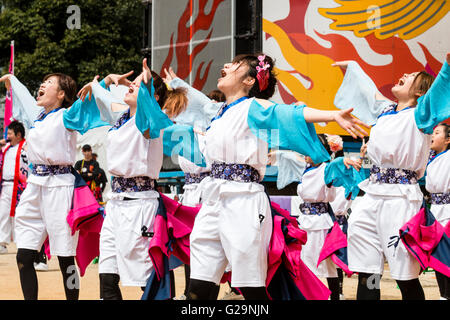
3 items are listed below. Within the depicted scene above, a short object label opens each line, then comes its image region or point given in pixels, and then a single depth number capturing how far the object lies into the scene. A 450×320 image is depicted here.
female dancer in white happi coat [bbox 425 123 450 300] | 6.63
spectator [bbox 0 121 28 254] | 9.46
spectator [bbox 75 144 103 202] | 10.61
